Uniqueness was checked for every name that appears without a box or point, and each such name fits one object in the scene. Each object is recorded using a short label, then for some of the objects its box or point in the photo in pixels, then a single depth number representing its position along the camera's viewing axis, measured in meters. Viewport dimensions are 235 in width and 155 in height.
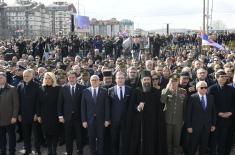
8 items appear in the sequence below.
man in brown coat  8.83
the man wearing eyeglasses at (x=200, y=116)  8.32
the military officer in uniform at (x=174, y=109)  8.40
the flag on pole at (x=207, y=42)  20.02
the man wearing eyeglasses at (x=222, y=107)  8.66
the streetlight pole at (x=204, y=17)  35.03
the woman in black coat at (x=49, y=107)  8.87
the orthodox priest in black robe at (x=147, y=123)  8.09
